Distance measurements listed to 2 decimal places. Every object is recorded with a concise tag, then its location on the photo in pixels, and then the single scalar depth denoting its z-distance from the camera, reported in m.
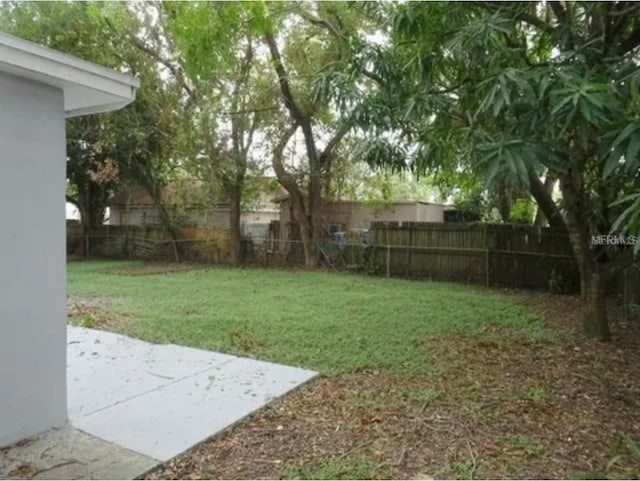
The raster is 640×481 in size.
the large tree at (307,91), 8.70
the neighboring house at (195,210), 14.98
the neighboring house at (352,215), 13.84
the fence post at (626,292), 7.38
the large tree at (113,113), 10.57
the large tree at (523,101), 2.67
